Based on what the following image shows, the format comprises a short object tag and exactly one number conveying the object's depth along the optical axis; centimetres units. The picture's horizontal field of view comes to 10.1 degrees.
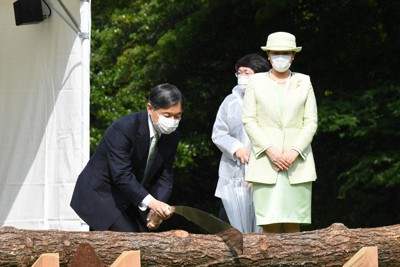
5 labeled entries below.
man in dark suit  1361
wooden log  1182
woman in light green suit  1453
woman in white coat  1583
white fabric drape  1878
